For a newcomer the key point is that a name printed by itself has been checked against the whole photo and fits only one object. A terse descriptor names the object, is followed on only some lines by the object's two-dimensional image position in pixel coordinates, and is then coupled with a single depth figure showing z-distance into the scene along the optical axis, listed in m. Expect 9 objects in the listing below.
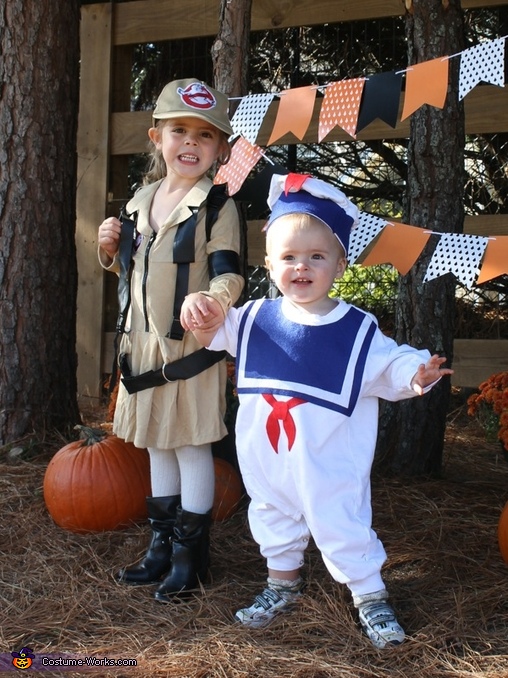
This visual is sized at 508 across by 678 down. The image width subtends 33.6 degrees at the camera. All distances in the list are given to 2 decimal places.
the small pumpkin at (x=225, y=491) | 3.64
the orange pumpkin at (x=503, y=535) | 3.10
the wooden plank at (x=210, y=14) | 5.33
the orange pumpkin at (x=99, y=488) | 3.48
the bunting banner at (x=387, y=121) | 2.91
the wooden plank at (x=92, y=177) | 6.06
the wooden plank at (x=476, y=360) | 5.32
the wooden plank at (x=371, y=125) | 4.96
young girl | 2.94
